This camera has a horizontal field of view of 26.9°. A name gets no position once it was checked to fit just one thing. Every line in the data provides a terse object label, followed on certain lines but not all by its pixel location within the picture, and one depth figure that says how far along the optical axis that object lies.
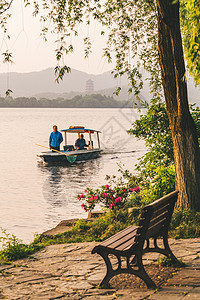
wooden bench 4.76
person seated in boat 34.48
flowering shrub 10.16
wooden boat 32.85
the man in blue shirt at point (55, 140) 29.93
